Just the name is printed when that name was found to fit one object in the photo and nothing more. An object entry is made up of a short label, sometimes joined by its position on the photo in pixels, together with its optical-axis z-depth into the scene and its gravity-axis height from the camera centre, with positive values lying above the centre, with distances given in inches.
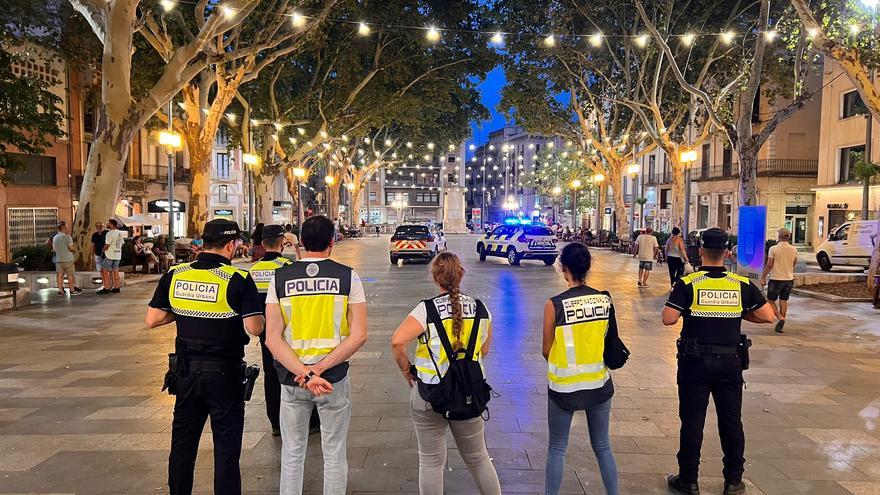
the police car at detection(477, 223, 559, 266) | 884.4 -44.7
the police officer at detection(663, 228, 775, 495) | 157.5 -36.3
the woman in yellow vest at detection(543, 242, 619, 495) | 140.4 -37.4
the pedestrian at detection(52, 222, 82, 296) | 519.8 -41.0
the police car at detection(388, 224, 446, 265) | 906.7 -47.7
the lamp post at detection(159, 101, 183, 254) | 754.2 +88.0
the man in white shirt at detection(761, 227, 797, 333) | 380.8 -35.8
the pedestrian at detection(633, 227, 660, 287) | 613.6 -36.7
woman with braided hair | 127.6 -32.4
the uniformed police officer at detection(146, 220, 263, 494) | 138.5 -33.9
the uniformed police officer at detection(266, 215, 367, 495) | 131.4 -29.5
